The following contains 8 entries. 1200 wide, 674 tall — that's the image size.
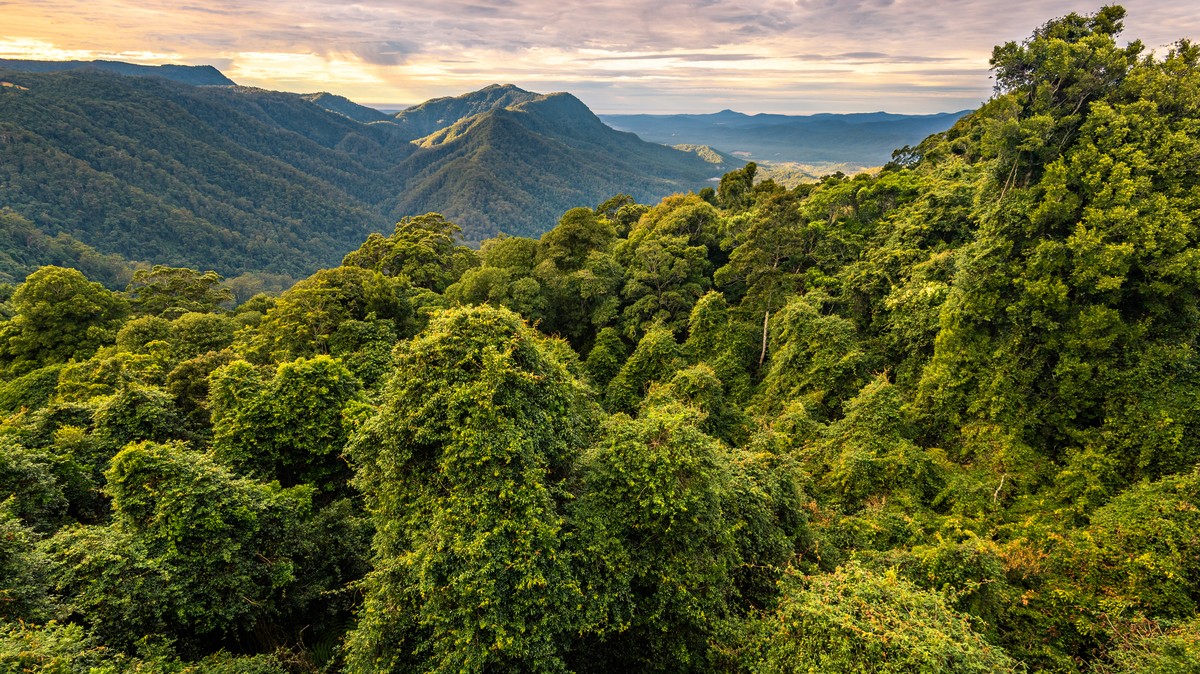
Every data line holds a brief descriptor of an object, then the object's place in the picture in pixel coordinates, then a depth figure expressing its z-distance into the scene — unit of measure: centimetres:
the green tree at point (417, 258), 4403
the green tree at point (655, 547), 1116
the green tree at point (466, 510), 980
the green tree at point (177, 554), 1064
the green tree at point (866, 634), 779
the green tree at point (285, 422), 1642
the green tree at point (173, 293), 4338
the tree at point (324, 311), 2578
